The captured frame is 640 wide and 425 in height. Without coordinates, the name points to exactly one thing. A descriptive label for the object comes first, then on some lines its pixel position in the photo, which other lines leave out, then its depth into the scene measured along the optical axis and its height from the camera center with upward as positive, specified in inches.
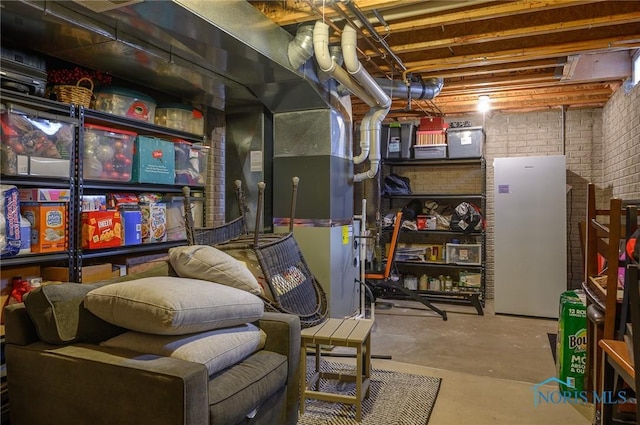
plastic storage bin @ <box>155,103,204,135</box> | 136.9 +32.4
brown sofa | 56.7 -24.8
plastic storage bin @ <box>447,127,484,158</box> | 211.5 +37.2
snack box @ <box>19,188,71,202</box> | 95.9 +4.5
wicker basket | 104.3 +30.3
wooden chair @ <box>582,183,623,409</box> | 82.1 -16.0
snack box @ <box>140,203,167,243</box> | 125.2 -2.7
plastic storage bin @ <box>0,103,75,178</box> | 88.9 +16.1
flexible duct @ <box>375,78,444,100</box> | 161.6 +50.2
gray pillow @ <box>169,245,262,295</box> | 79.7 -10.1
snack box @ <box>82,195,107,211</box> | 109.0 +3.0
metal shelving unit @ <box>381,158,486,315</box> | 212.7 -11.2
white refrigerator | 188.7 -9.3
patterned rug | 92.7 -45.3
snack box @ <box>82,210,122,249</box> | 105.5 -4.0
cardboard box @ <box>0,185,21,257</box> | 87.7 -1.3
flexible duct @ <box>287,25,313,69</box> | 116.8 +46.9
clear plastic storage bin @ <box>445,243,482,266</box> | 214.1 -20.4
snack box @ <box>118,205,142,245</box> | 117.6 -2.9
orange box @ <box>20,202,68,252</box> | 95.7 -2.4
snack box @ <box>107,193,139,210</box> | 119.6 +4.3
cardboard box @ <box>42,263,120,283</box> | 102.6 -15.3
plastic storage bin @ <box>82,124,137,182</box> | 109.7 +16.7
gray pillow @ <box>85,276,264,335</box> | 63.5 -14.5
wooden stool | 90.8 -31.0
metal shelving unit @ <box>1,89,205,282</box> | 92.1 +7.6
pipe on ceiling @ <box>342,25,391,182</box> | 142.7 +36.2
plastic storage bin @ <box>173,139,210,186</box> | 138.8 +17.8
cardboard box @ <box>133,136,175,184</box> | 123.0 +16.1
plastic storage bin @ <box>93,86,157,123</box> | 116.9 +32.2
